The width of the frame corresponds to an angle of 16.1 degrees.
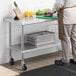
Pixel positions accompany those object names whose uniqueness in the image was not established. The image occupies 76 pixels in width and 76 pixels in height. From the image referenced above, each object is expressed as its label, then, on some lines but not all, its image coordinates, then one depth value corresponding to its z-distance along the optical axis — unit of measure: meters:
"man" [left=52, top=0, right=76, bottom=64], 3.94
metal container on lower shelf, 4.54
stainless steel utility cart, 4.08
